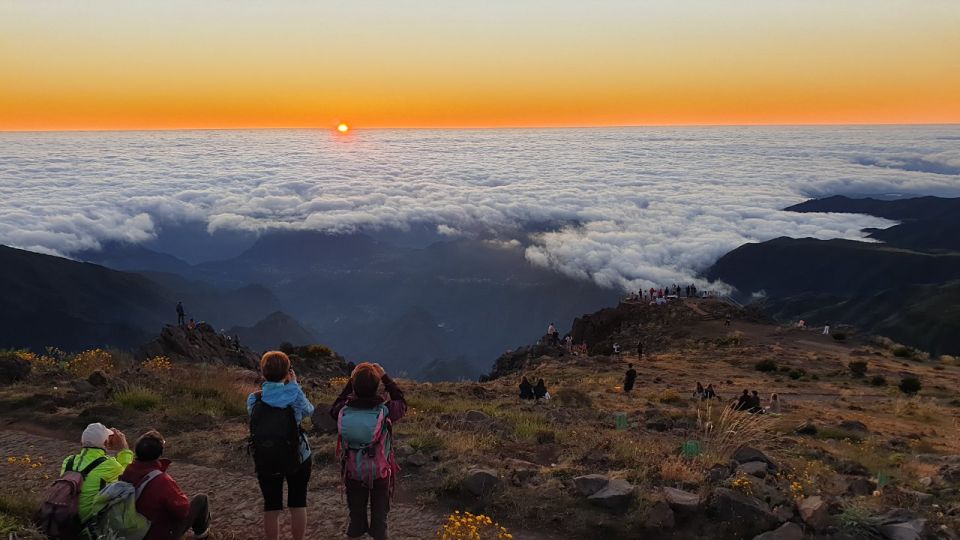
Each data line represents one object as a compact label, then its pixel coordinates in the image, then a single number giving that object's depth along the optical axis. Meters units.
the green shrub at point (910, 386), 23.17
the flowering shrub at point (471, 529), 5.81
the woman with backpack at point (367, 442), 4.95
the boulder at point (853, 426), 14.82
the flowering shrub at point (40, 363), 13.98
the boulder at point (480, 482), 7.23
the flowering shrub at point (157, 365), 15.11
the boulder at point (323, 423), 9.60
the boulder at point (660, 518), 6.48
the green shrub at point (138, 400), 10.66
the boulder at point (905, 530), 6.11
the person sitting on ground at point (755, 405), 16.38
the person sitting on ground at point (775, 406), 17.75
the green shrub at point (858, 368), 26.64
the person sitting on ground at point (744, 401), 16.61
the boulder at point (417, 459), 8.15
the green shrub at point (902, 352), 32.34
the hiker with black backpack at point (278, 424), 5.00
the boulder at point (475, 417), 11.07
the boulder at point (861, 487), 7.77
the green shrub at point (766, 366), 27.44
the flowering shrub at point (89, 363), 14.82
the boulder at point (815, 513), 6.36
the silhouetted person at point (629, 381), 20.86
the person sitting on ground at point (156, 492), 4.74
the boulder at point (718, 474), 7.31
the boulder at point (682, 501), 6.62
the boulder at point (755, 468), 7.72
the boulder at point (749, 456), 8.24
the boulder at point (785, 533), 6.09
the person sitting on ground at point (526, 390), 17.61
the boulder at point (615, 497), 6.77
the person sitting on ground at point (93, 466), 4.77
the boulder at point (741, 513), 6.40
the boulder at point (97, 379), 12.16
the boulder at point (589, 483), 7.08
